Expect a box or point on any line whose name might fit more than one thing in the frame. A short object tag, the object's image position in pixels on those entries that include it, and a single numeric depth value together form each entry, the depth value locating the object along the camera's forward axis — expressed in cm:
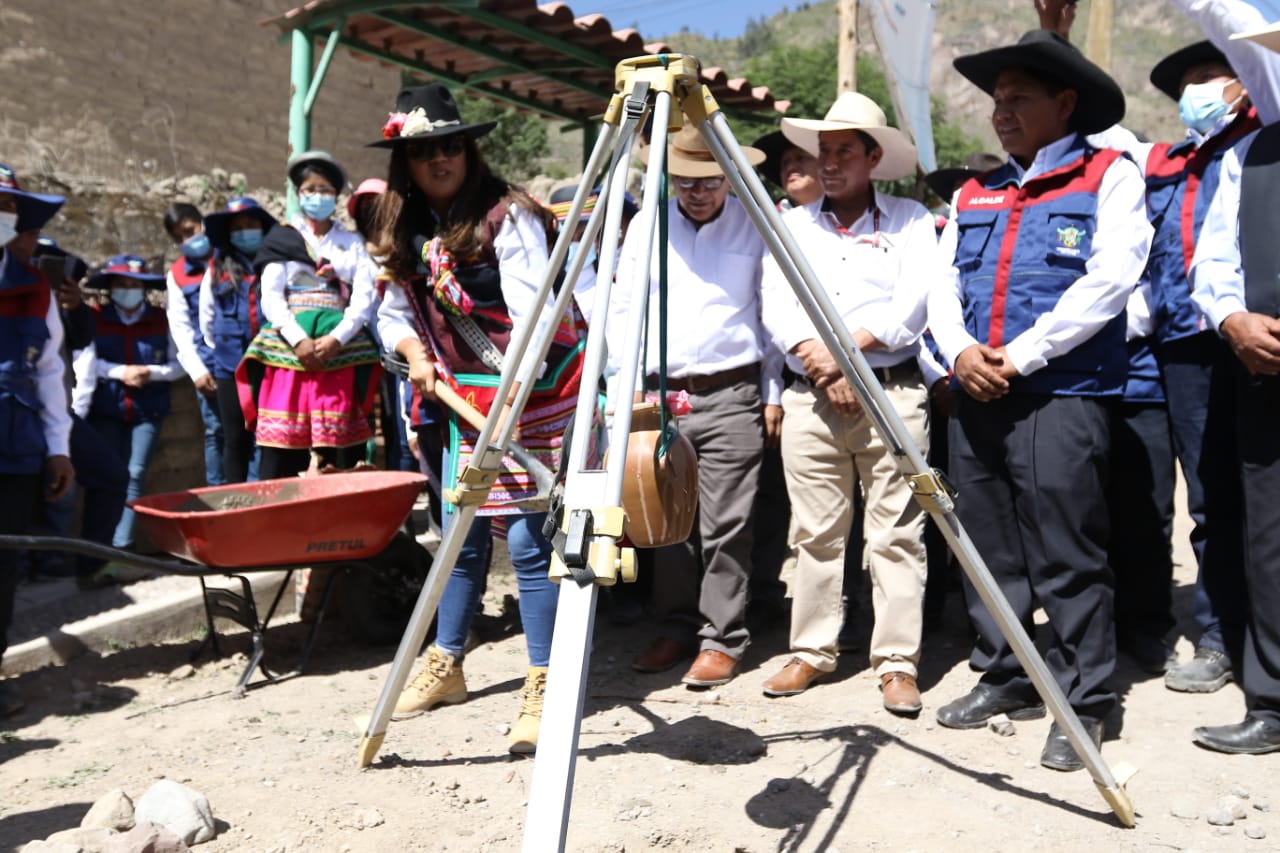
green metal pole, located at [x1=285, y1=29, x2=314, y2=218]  698
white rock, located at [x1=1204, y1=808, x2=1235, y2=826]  283
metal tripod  179
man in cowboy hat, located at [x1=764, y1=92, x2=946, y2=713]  395
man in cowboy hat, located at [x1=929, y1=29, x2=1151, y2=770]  335
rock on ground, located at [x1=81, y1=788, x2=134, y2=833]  277
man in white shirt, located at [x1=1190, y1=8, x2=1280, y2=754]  318
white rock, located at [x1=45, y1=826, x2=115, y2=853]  254
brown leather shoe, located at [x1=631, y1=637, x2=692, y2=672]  435
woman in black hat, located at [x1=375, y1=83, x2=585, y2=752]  354
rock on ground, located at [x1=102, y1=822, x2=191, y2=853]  253
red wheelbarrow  396
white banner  670
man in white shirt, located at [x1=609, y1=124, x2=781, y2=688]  423
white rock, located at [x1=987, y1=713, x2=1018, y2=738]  351
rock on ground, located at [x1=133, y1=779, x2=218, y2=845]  278
